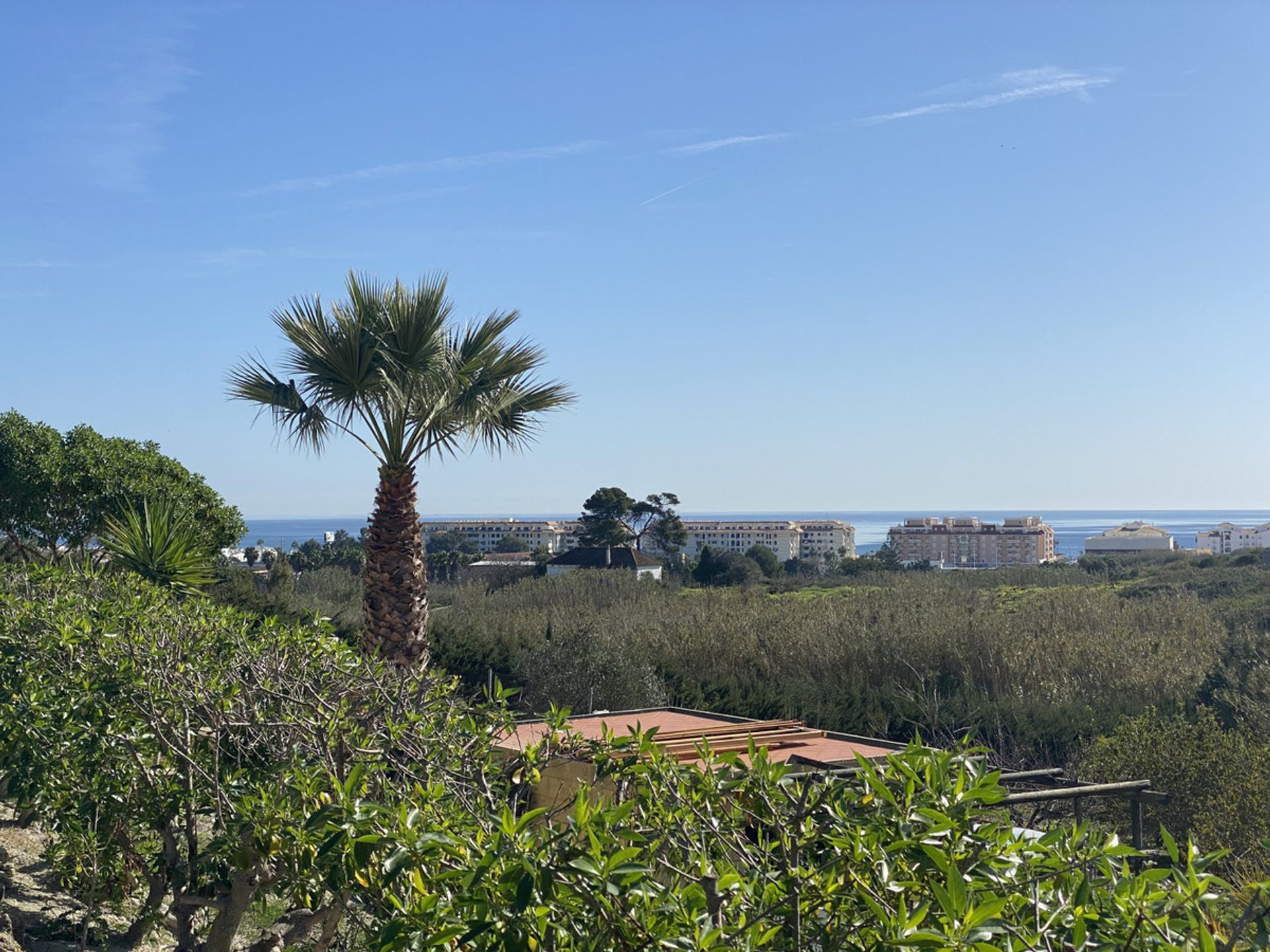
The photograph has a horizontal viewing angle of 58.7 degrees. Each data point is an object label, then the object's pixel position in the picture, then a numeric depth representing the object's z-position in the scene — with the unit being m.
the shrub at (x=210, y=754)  3.39
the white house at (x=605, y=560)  48.43
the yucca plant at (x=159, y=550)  11.96
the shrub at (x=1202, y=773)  10.14
